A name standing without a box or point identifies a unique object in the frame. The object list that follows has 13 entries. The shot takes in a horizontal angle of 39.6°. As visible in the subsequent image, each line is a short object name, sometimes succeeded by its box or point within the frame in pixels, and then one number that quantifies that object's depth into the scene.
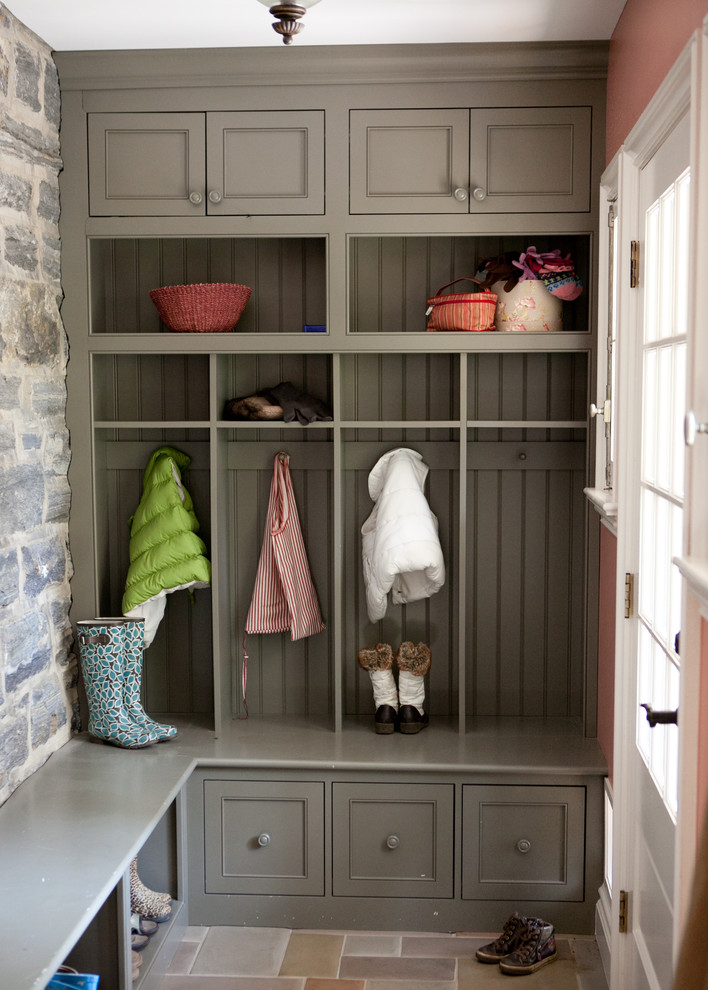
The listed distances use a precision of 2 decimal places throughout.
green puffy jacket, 3.32
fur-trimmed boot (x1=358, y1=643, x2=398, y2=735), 3.33
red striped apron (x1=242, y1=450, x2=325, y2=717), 3.45
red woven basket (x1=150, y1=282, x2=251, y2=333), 3.18
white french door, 2.06
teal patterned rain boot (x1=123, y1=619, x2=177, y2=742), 3.16
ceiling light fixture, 2.27
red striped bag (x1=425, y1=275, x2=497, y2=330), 3.16
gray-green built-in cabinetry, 3.07
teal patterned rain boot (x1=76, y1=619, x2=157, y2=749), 3.11
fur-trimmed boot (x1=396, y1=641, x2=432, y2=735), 3.33
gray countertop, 2.17
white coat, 3.27
